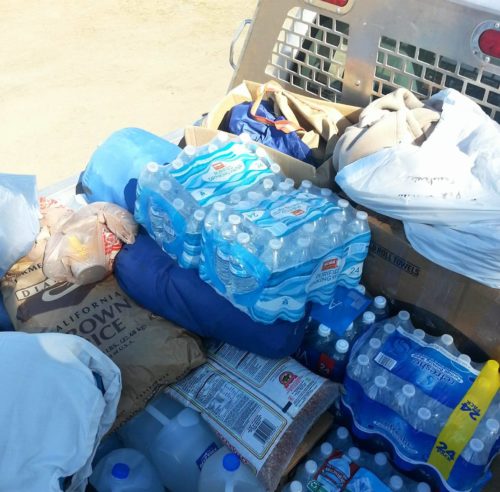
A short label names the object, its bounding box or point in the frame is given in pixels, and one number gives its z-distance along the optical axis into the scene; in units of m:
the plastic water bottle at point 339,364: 2.03
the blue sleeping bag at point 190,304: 1.91
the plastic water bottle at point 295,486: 1.80
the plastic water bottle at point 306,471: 1.85
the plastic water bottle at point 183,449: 1.88
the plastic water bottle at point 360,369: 1.87
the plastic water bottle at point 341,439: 2.01
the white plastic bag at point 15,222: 2.12
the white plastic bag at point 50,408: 1.38
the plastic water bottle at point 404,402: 1.75
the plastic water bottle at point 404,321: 1.99
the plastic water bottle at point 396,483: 1.81
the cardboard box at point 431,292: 1.84
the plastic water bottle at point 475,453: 1.63
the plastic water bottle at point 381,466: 1.91
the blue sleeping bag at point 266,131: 2.29
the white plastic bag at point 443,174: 1.76
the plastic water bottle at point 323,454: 1.92
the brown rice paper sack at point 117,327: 1.94
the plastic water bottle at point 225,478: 1.74
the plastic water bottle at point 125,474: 1.75
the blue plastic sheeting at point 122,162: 2.42
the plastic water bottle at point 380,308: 2.02
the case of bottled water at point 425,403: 1.67
